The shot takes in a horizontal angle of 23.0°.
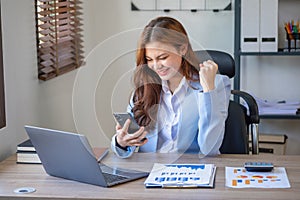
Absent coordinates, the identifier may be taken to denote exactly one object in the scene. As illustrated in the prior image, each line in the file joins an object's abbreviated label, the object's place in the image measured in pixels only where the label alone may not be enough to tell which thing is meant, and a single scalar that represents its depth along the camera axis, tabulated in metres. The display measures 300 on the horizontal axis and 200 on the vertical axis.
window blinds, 4.97
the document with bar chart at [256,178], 3.55
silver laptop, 3.57
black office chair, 4.61
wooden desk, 3.42
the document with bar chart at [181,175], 3.57
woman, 4.06
